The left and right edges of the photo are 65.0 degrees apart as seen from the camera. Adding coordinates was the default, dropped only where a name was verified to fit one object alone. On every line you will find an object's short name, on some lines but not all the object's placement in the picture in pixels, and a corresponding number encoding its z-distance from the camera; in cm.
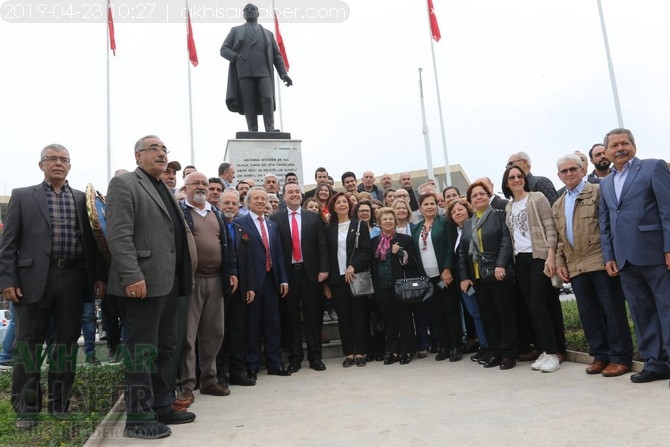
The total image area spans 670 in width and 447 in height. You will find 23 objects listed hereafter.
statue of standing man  902
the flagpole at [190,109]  1611
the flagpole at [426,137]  1888
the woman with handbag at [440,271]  552
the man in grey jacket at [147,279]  314
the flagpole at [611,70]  1353
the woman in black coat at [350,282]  551
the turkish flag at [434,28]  1655
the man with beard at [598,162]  531
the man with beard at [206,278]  430
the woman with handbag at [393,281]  549
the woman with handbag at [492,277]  487
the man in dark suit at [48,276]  347
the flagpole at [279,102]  1486
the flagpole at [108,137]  1562
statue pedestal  869
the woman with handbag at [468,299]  538
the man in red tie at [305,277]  545
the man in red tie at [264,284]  507
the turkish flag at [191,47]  1622
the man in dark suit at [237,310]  481
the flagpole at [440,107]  1686
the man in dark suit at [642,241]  380
